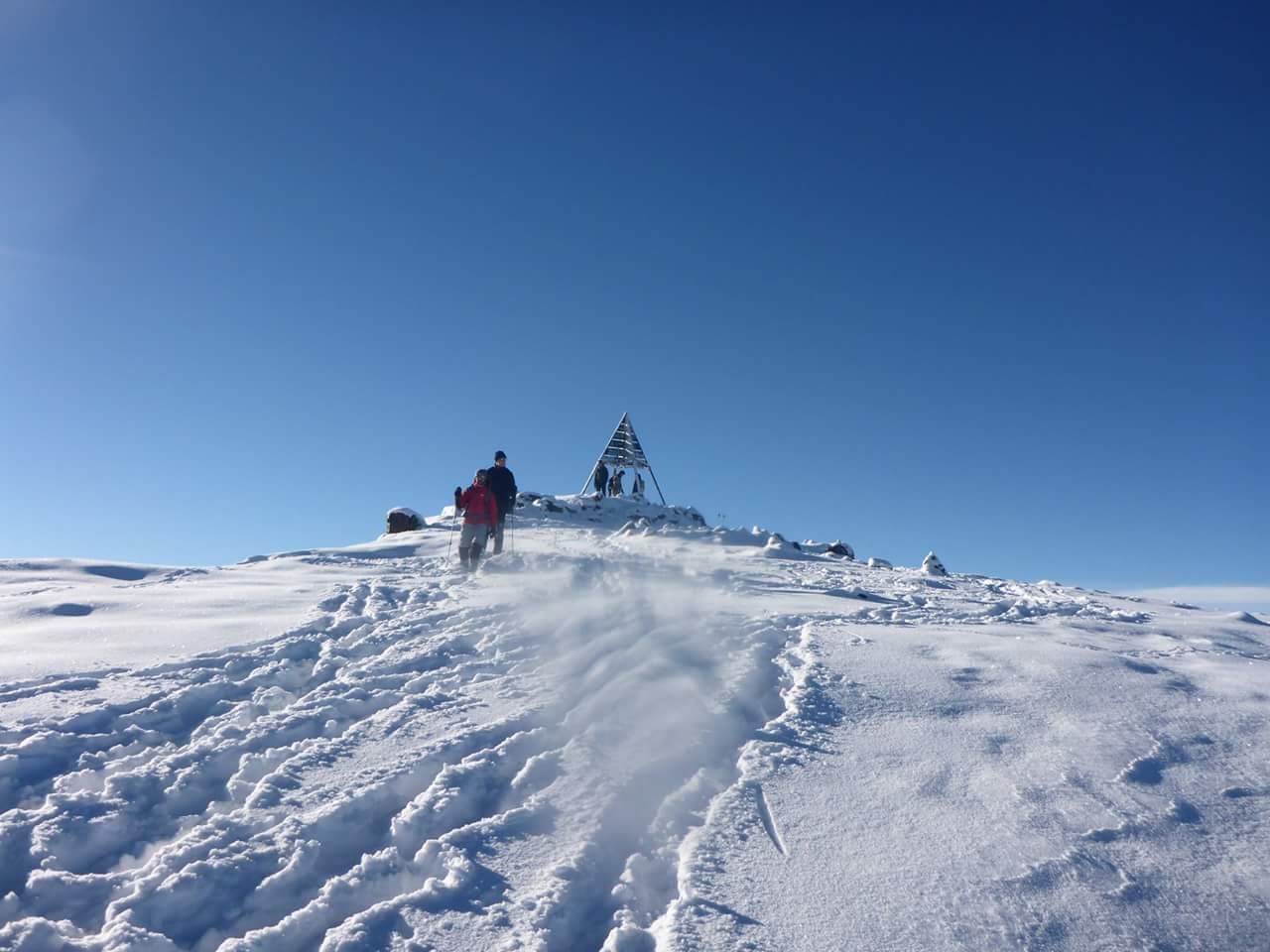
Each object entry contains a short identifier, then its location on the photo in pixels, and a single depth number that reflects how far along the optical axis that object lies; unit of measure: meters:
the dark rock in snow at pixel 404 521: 21.94
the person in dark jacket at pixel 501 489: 14.22
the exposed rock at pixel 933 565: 18.10
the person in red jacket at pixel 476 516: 13.56
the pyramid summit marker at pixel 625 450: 28.98
